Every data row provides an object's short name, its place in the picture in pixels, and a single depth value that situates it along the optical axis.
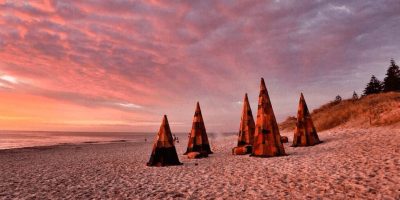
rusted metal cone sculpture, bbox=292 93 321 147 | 18.97
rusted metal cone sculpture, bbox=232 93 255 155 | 20.11
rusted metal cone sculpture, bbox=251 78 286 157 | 15.47
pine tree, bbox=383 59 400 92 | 44.44
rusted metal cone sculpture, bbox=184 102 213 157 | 20.31
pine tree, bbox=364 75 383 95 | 48.19
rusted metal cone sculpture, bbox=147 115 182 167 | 15.06
